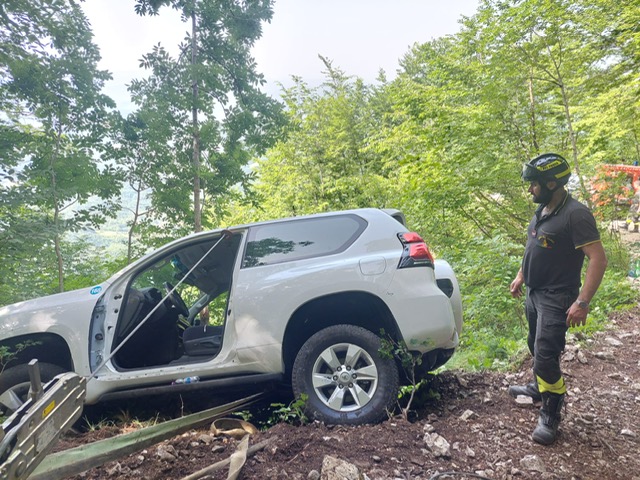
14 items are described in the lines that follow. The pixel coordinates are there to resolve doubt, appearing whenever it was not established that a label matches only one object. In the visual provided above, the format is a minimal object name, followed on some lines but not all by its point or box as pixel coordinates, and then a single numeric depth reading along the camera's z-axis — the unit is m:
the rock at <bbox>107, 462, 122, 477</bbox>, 2.31
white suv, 3.08
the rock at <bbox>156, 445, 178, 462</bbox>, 2.44
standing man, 2.71
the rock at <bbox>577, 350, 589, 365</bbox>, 4.16
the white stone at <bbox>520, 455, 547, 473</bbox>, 2.34
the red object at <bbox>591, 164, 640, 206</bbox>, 8.16
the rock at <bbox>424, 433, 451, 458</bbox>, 2.51
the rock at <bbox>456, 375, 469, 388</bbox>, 3.79
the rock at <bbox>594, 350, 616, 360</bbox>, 4.28
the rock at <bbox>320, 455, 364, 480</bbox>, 2.18
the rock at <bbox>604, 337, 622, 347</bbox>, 4.66
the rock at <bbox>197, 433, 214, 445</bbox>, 2.69
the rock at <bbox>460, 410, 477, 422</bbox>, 3.07
